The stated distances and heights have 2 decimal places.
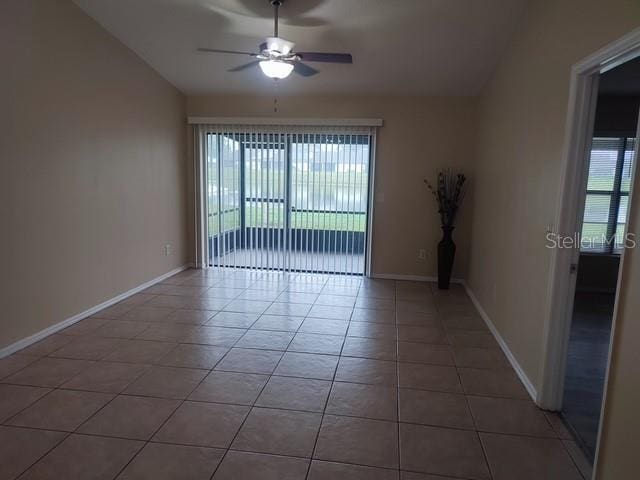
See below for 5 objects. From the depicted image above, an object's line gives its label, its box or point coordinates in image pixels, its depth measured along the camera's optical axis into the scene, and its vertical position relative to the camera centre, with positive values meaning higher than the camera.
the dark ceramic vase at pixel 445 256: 5.06 -0.83
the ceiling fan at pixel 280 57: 3.11 +1.00
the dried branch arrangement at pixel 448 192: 5.10 -0.04
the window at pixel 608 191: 5.22 +0.03
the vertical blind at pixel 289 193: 5.54 -0.13
